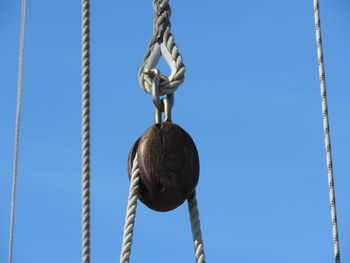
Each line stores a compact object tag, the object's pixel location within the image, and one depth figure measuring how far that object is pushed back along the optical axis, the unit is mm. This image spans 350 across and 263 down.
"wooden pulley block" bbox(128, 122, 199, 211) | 3514
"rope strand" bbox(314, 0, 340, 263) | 4406
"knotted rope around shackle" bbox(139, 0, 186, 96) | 3609
